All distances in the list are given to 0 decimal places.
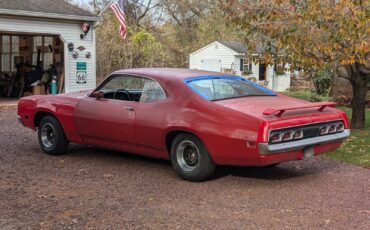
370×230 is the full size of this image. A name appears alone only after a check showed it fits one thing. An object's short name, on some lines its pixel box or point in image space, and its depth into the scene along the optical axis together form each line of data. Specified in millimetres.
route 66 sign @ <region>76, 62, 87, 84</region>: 19234
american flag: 20547
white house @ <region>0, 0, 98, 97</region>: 17308
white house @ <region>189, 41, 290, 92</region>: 38062
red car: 6070
